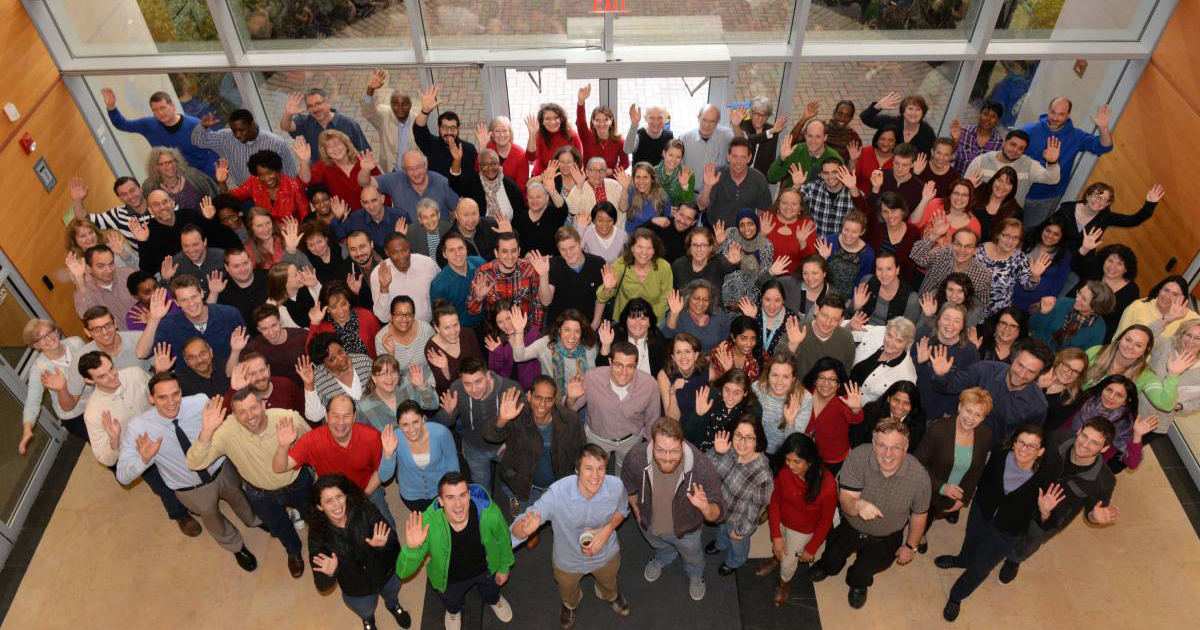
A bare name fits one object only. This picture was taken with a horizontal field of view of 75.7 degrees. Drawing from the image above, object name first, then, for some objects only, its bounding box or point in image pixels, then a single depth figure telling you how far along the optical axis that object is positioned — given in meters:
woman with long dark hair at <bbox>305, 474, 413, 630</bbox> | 4.42
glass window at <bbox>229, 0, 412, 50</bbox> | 8.12
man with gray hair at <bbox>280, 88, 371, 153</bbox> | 7.55
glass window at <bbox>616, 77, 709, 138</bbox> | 8.49
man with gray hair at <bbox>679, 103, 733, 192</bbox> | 7.56
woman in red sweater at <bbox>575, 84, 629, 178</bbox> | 7.56
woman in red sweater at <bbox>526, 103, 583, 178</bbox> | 7.48
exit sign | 8.00
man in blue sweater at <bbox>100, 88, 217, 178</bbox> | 7.60
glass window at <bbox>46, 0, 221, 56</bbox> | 7.92
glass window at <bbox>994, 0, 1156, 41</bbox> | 8.13
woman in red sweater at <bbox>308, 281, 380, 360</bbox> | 5.62
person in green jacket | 4.38
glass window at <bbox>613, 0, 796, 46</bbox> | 8.17
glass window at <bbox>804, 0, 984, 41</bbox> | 8.18
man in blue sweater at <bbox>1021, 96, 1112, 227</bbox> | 7.61
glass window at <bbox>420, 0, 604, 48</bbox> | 8.16
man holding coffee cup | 4.55
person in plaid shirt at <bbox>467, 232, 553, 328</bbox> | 5.95
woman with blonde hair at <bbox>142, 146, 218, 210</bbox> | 6.84
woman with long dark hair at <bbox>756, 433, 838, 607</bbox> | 4.62
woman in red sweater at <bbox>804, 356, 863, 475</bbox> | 5.05
